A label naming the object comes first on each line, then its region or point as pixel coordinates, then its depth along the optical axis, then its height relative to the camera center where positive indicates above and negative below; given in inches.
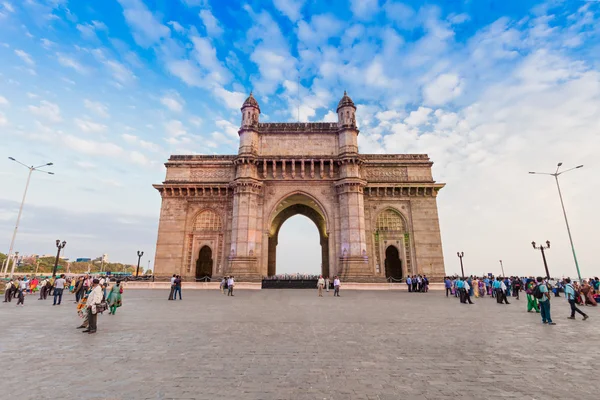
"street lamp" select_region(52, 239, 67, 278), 1054.5 +96.9
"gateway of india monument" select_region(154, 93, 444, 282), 1111.6 +289.7
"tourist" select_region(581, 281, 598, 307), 608.7 -47.5
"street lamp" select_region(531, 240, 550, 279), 1174.8 +93.2
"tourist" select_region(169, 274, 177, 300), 657.6 -37.2
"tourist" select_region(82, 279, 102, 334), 303.7 -35.4
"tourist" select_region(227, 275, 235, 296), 748.6 -34.8
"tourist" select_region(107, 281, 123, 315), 425.4 -36.5
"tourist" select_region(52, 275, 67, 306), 569.8 -28.1
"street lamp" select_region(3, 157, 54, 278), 935.0 +221.0
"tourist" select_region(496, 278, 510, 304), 621.9 -45.1
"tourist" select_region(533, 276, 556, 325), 369.4 -36.0
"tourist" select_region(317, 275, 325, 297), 774.2 -31.5
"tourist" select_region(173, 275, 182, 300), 659.9 -26.3
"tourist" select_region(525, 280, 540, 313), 477.6 -46.7
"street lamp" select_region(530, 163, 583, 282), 914.7 +180.9
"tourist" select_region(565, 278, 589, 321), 411.4 -31.9
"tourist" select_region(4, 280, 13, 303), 650.8 -42.9
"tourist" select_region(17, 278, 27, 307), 587.0 -44.0
